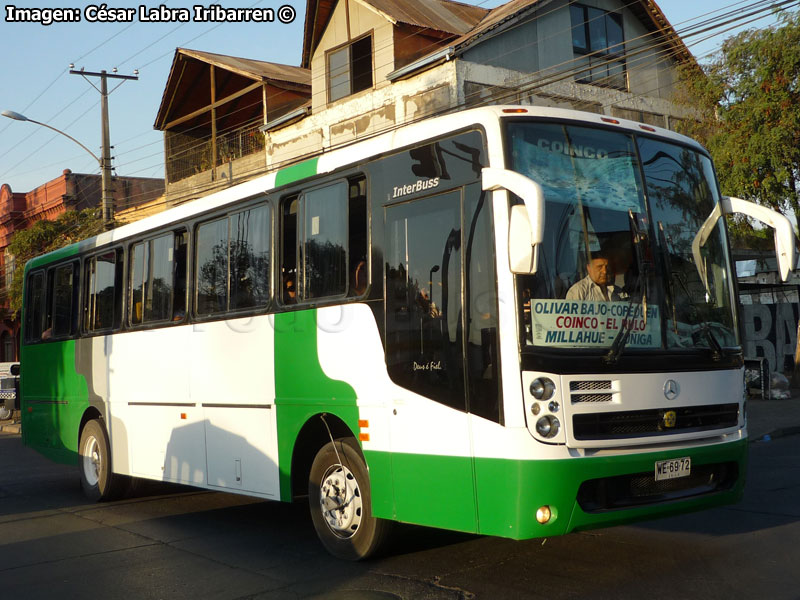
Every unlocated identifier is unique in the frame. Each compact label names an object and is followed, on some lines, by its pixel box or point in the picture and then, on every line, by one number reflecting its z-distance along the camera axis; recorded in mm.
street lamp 25469
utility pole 26469
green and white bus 5934
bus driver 6098
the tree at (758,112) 18766
